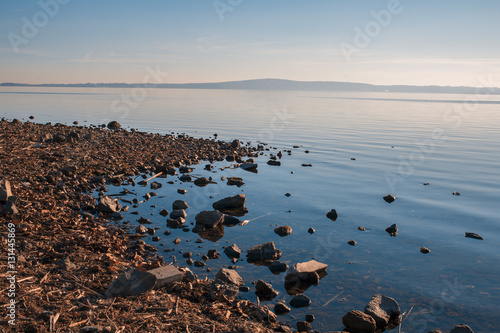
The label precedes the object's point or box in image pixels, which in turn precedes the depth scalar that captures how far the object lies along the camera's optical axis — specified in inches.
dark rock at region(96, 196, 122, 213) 500.4
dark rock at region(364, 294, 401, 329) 292.4
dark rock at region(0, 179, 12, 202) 426.5
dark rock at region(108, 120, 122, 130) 1380.7
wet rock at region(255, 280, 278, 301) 326.3
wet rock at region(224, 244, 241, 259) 401.7
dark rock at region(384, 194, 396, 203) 633.0
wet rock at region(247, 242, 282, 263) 397.4
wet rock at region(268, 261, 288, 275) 374.0
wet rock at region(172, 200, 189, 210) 541.6
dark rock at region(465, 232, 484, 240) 479.2
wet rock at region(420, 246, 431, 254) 434.6
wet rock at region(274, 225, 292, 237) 470.0
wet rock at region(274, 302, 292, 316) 302.0
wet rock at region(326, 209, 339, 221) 542.0
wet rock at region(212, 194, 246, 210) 570.6
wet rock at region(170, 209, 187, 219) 499.8
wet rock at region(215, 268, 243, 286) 326.3
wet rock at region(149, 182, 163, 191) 647.8
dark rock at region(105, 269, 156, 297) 270.8
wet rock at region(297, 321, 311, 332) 279.3
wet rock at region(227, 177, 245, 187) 718.5
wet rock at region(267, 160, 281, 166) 921.5
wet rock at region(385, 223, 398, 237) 485.7
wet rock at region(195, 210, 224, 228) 485.1
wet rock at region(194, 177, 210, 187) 699.4
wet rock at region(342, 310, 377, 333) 281.9
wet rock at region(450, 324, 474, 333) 272.7
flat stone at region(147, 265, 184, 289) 293.7
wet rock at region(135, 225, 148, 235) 444.9
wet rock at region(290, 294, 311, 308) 314.6
